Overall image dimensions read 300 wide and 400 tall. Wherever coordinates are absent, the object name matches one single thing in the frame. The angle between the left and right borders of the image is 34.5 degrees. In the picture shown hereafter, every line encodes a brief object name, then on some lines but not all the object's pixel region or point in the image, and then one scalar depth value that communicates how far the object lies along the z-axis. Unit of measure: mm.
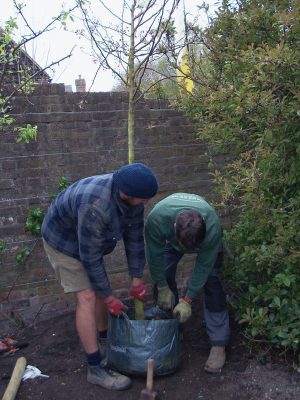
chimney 10270
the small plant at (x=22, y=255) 4262
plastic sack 3354
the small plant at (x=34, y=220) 4281
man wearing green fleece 3179
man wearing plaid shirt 3070
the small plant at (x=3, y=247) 4188
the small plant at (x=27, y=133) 3691
